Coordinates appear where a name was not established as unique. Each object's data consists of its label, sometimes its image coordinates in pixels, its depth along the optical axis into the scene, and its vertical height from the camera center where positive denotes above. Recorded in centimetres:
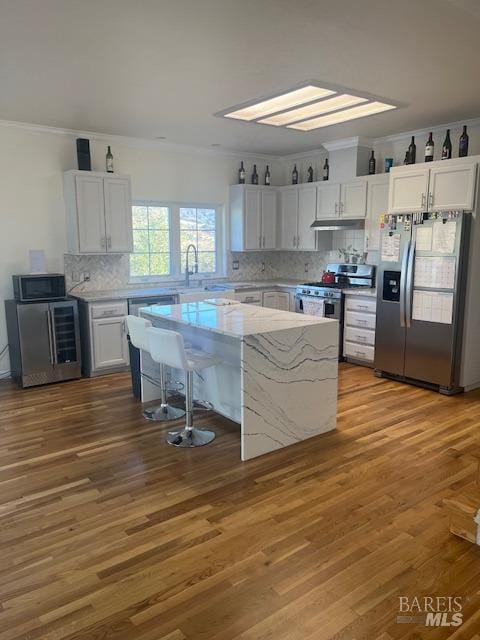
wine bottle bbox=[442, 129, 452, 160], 508 +100
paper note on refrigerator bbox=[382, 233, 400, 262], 510 -4
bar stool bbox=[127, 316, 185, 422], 400 -122
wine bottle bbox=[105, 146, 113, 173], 573 +99
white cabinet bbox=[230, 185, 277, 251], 695 +41
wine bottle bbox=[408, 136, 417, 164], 557 +105
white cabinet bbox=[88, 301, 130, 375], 543 -105
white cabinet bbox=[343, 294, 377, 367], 574 -103
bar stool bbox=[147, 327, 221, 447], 347 -87
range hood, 615 +26
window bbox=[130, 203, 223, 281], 638 +8
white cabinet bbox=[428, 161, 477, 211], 455 +55
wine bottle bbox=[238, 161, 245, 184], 706 +101
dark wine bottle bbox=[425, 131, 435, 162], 514 +99
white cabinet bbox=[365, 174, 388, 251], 584 +45
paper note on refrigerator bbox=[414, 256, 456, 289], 468 -28
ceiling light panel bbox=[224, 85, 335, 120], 405 +128
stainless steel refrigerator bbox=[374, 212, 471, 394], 467 -54
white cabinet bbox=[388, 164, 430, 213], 490 +57
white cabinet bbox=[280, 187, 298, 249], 707 +40
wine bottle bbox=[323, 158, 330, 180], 664 +103
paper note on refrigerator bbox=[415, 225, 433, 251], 481 +5
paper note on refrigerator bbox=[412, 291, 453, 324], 473 -63
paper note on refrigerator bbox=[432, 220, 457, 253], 462 +8
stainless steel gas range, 608 -59
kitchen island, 342 -96
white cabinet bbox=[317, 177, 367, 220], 610 +58
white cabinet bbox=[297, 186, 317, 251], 677 +39
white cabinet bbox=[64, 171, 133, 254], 546 +38
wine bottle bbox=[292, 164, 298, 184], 720 +100
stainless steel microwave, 514 -46
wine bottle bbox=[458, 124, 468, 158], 496 +101
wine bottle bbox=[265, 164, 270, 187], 732 +100
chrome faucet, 661 -32
